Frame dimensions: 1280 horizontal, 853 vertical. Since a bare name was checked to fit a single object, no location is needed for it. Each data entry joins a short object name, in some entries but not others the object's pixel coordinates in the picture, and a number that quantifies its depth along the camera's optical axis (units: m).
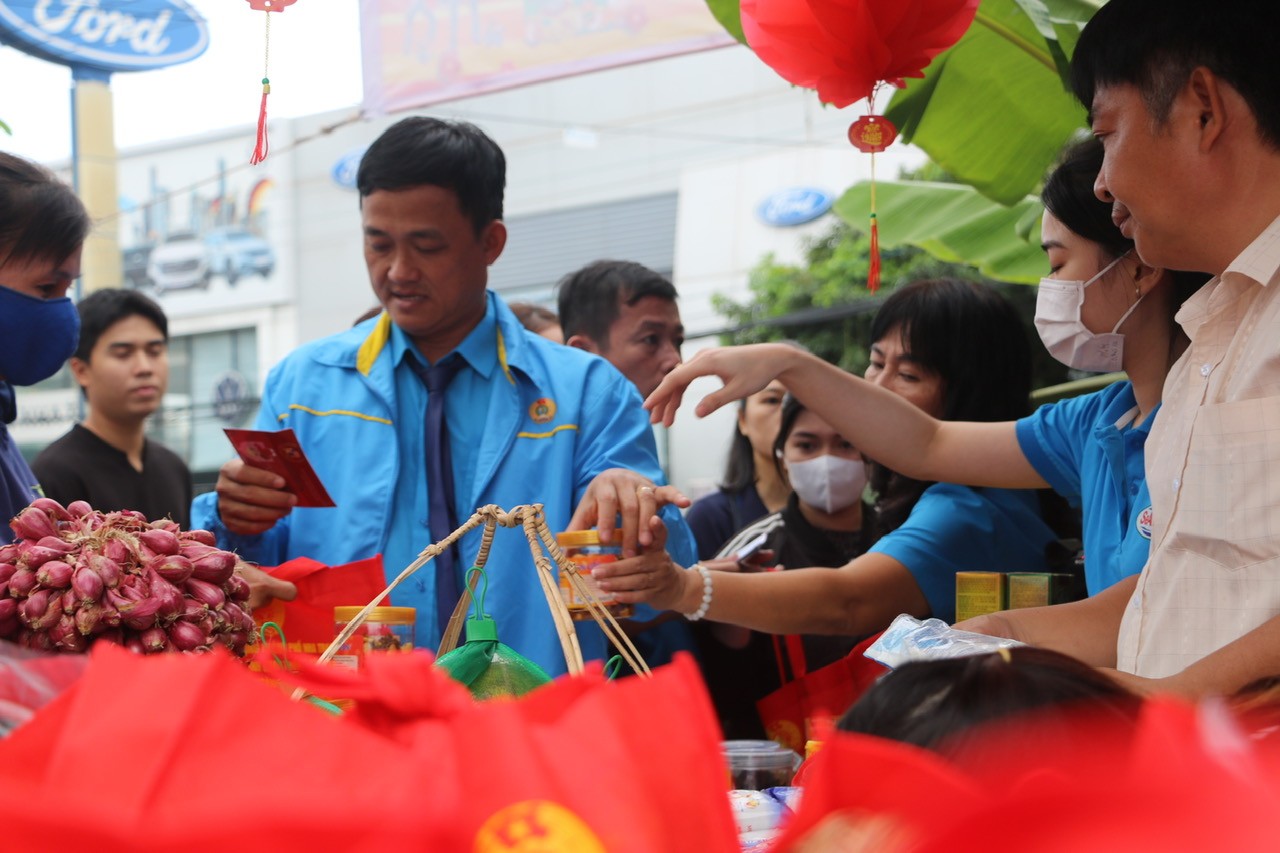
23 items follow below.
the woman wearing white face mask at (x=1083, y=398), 2.28
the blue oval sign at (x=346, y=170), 19.59
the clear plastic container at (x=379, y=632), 1.88
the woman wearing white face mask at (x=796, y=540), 3.10
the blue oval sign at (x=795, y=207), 18.39
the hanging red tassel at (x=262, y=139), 2.25
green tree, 9.38
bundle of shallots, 1.54
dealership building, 18.97
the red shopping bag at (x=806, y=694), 2.63
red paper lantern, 2.47
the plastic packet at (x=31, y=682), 0.88
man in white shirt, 1.65
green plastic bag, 1.63
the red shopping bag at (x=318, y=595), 2.22
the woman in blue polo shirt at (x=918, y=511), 2.57
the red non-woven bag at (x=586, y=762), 0.69
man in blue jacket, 2.63
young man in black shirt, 3.84
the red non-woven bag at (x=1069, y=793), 0.58
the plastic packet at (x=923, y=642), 1.65
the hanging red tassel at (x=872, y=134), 2.86
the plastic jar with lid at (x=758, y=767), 1.98
